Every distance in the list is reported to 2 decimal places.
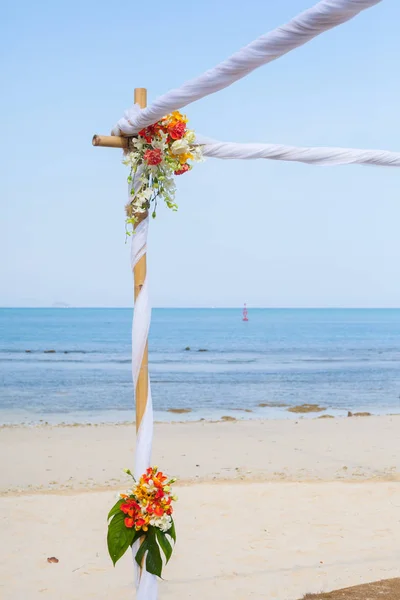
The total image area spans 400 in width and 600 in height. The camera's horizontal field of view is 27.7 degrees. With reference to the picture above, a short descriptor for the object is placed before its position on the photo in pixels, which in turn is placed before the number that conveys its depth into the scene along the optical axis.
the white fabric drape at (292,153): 3.31
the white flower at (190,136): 3.21
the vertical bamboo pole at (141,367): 3.22
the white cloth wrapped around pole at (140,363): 3.15
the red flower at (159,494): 3.06
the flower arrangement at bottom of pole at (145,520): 3.05
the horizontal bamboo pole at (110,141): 3.19
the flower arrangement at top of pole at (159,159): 3.16
